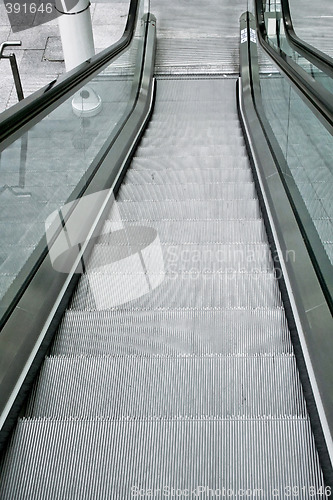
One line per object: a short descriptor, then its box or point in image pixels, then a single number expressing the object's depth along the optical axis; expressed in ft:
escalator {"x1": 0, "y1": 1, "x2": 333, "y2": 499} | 6.51
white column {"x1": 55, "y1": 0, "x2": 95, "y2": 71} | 21.43
